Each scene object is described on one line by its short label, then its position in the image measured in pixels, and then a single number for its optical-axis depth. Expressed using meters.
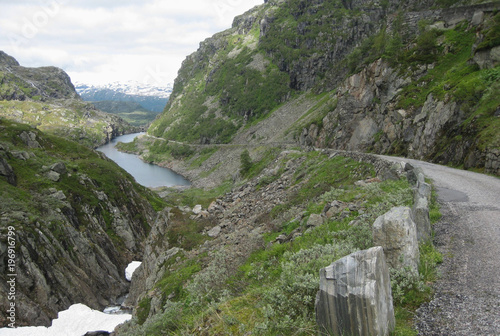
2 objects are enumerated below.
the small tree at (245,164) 54.94
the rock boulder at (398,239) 6.51
